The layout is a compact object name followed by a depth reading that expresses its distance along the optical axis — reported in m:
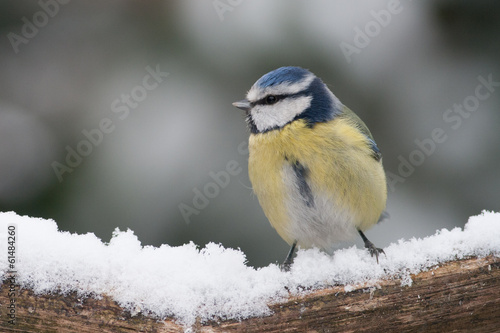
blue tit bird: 3.10
